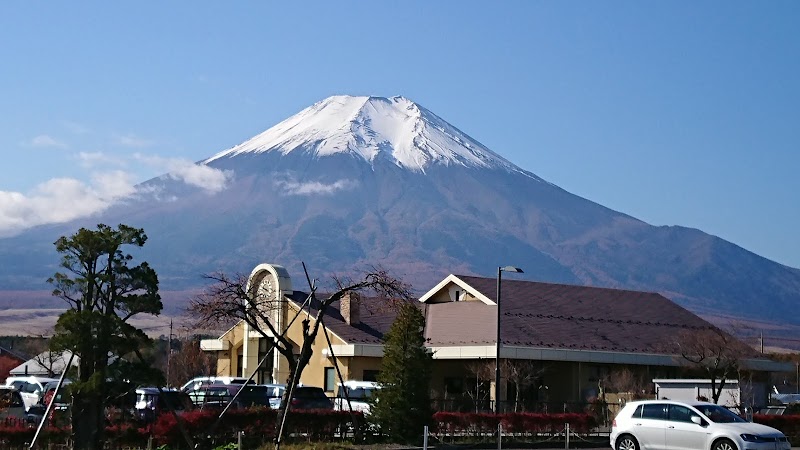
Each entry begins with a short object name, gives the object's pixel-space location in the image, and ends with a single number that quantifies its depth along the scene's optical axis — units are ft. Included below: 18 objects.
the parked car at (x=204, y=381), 163.37
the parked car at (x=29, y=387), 159.04
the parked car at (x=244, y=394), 140.55
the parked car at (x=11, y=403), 137.20
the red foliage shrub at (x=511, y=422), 124.47
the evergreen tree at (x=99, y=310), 93.97
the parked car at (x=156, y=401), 124.77
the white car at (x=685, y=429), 90.33
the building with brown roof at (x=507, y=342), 178.70
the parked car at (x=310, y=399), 140.26
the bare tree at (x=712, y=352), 172.55
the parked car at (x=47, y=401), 96.68
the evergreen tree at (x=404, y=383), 115.75
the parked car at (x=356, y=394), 138.46
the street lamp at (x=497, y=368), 138.92
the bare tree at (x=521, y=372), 169.78
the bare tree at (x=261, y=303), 110.32
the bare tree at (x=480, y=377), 174.42
